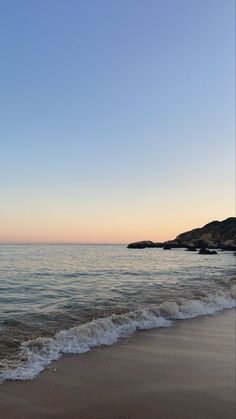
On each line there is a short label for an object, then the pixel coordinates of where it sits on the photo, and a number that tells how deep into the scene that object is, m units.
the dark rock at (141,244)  151.25
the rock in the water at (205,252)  94.88
